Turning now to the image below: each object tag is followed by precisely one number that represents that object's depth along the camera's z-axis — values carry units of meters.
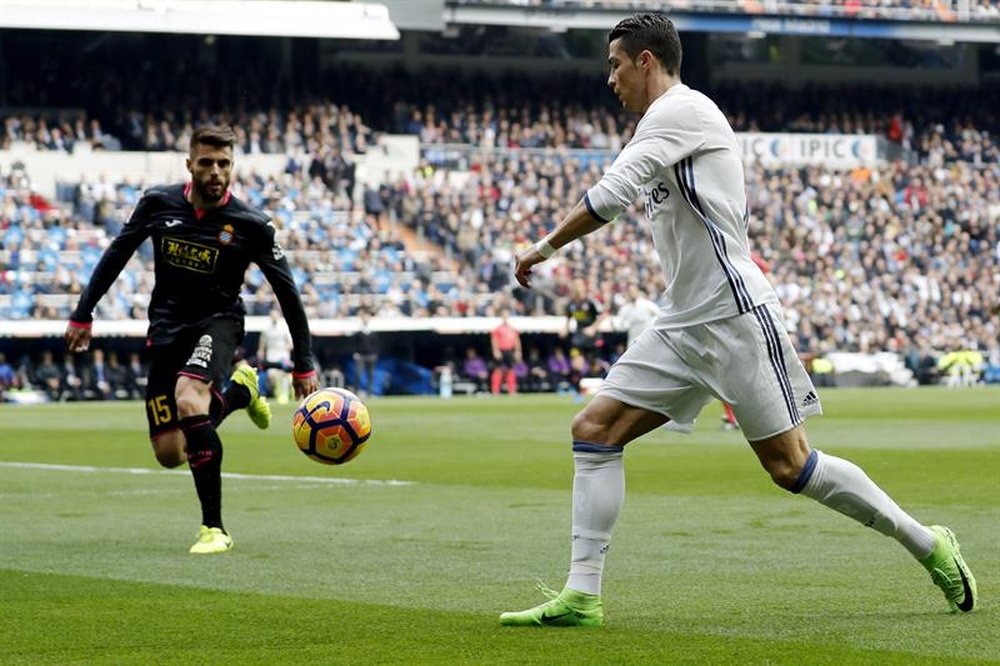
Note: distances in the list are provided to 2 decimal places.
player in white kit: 7.41
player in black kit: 10.82
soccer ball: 10.33
